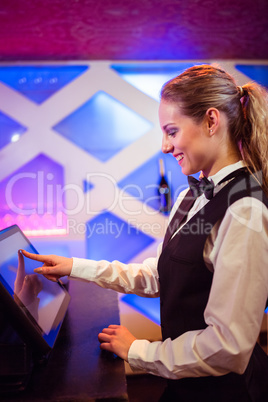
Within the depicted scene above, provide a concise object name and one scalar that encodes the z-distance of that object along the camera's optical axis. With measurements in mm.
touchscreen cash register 826
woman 855
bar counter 807
